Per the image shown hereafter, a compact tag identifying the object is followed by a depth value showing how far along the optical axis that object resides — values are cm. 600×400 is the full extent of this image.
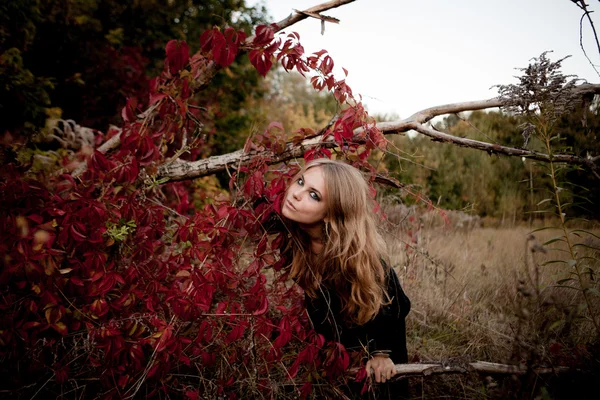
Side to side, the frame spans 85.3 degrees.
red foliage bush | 150
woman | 176
